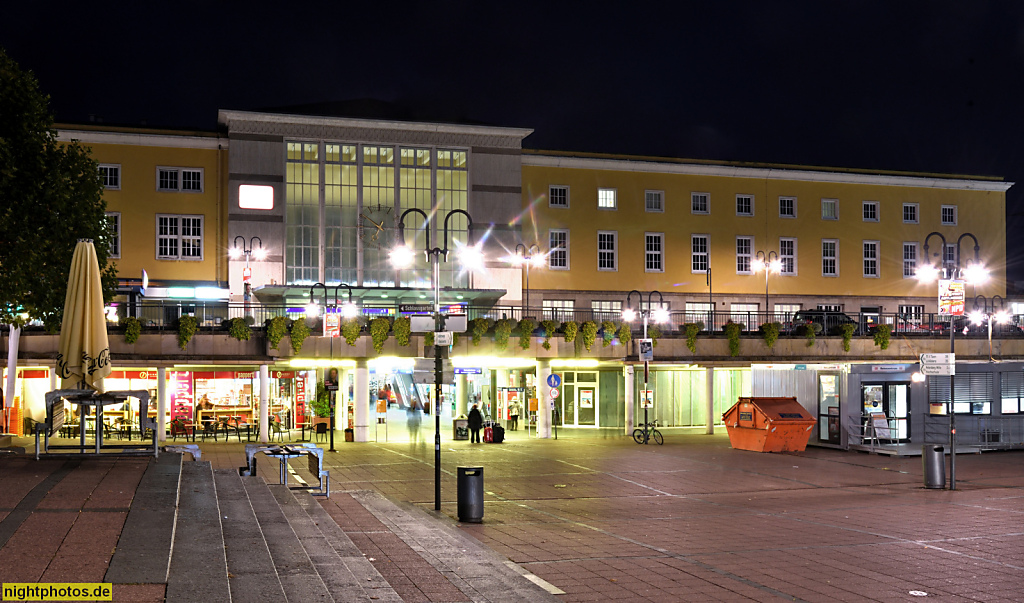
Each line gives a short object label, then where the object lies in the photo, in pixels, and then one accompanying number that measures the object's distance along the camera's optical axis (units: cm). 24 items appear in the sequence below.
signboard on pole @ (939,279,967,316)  2150
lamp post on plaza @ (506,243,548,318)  4670
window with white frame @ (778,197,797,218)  5372
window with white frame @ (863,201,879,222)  5519
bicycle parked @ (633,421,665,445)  3362
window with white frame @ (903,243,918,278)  5531
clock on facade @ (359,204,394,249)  4709
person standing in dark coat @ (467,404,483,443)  3359
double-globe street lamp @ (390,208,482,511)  1697
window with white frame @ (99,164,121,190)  4447
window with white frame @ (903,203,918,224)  5559
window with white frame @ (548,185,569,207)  4981
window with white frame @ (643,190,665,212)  5162
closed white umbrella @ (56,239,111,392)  1449
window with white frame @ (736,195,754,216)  5310
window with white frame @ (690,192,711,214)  5241
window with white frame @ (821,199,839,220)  5431
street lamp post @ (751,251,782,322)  5175
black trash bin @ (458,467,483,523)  1543
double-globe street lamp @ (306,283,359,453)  3409
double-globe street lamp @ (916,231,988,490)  2091
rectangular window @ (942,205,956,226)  5612
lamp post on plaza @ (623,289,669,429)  3491
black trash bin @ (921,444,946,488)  2084
